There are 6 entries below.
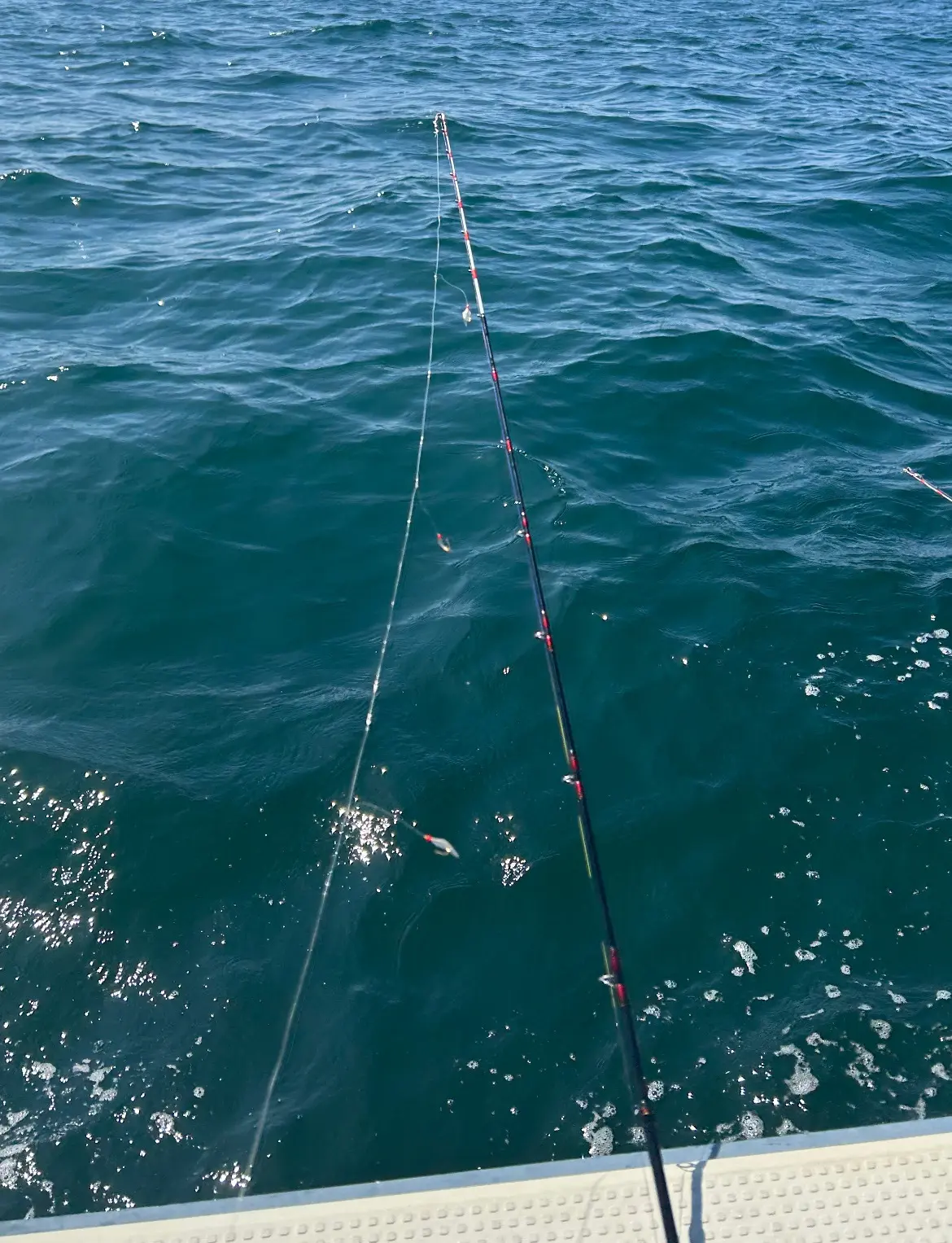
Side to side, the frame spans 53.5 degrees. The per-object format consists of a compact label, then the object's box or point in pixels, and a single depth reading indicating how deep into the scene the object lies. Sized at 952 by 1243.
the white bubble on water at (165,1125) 4.64
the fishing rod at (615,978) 3.93
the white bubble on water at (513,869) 5.67
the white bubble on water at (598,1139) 4.63
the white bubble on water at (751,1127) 4.68
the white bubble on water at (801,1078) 4.86
